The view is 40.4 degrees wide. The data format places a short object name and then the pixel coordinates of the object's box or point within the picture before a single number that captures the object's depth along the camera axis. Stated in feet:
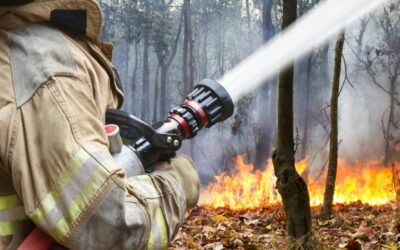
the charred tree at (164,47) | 59.00
